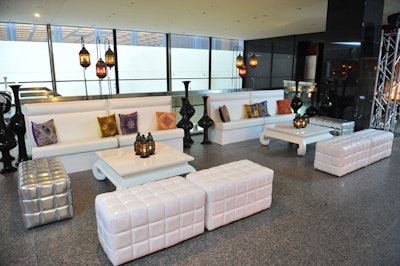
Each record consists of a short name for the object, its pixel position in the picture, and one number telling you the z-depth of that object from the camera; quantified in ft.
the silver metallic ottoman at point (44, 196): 8.89
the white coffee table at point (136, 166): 11.02
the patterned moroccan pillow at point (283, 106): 22.39
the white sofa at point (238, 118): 19.15
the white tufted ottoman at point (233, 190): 9.07
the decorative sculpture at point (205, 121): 18.76
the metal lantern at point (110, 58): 22.56
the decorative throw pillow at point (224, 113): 19.16
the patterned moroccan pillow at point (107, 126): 14.79
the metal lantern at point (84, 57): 21.36
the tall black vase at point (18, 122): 13.58
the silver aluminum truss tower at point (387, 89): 22.00
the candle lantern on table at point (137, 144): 12.12
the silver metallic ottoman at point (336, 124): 19.20
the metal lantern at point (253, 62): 27.17
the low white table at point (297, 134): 16.65
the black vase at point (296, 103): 23.76
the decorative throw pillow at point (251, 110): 20.57
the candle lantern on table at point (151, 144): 12.21
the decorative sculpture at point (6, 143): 13.42
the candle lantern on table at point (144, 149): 12.02
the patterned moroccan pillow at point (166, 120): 16.58
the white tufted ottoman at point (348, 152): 13.65
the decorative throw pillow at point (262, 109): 21.04
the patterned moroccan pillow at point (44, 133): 13.21
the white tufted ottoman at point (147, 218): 7.37
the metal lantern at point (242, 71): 28.12
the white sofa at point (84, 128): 13.48
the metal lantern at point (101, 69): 20.89
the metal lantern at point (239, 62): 27.17
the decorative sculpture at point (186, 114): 18.39
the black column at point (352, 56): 19.45
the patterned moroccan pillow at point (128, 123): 15.42
